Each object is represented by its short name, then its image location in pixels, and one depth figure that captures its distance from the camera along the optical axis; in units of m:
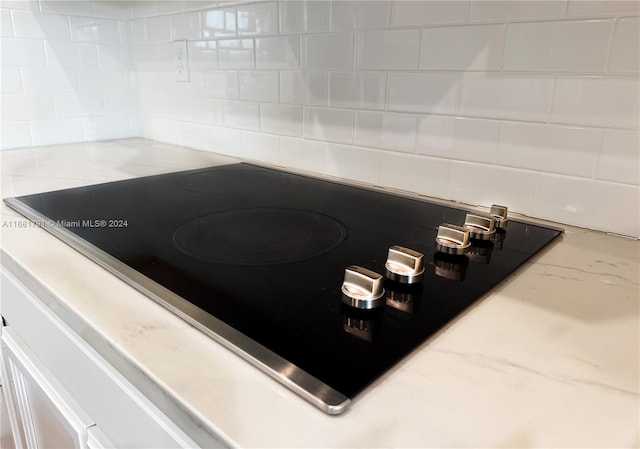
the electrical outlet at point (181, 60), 1.42
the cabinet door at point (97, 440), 0.54
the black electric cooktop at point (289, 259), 0.43
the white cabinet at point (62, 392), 0.46
